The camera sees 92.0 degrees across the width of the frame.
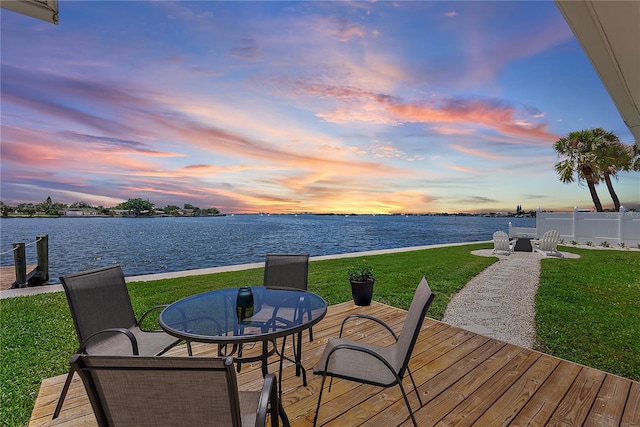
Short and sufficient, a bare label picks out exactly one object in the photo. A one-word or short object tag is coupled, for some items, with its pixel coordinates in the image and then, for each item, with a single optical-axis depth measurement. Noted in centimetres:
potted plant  460
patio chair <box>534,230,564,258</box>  1084
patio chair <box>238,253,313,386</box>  363
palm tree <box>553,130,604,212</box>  1916
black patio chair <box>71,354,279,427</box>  114
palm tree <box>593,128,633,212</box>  1920
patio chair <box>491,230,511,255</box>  1145
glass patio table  197
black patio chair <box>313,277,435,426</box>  193
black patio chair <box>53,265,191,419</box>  240
